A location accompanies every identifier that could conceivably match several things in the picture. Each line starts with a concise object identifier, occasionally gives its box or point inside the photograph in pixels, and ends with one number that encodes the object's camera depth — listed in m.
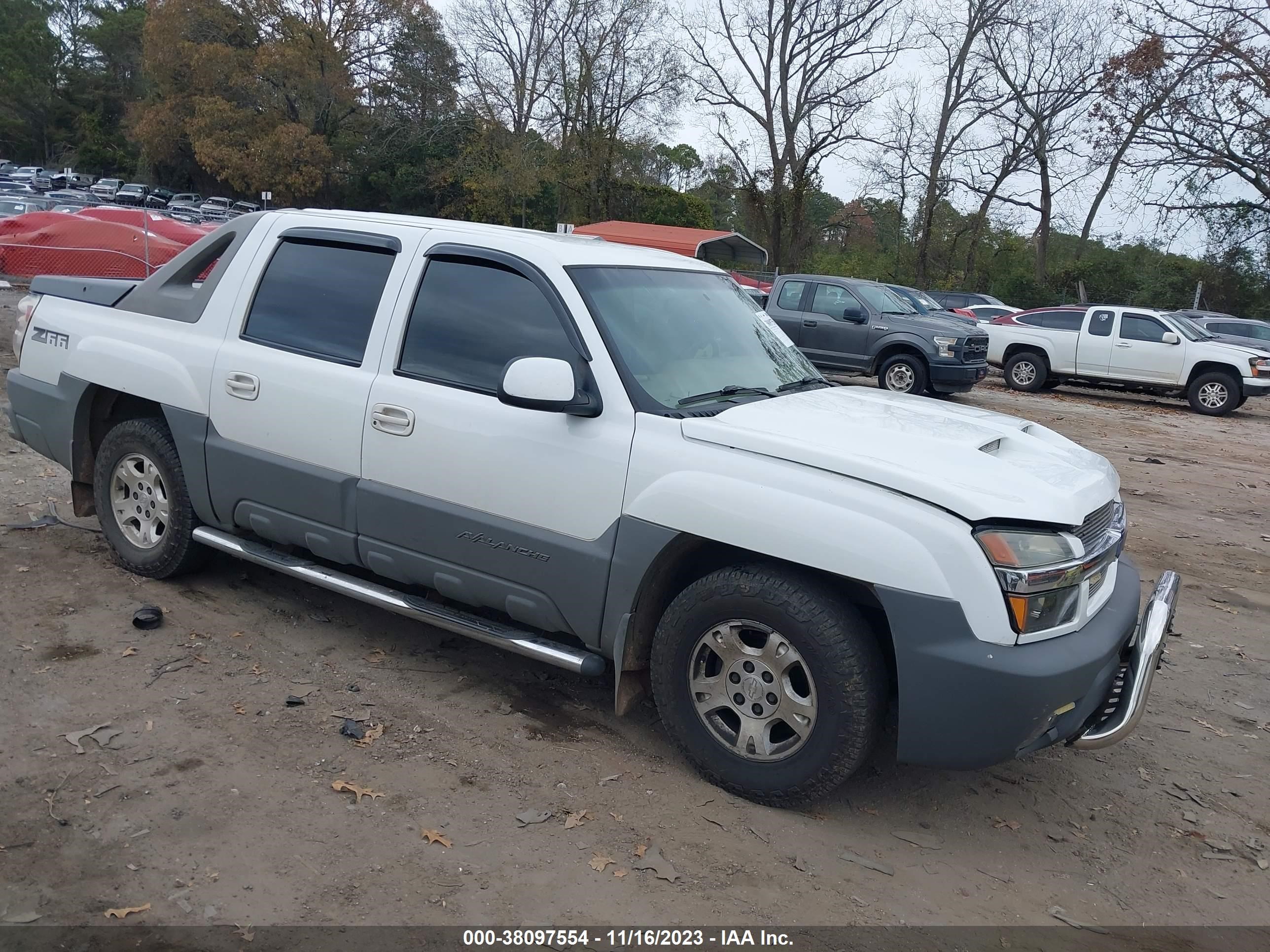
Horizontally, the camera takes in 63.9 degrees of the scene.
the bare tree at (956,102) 38.28
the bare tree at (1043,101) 38.66
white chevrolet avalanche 3.19
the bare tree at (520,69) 44.97
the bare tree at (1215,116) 28.34
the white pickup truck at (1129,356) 17.05
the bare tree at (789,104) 39.22
